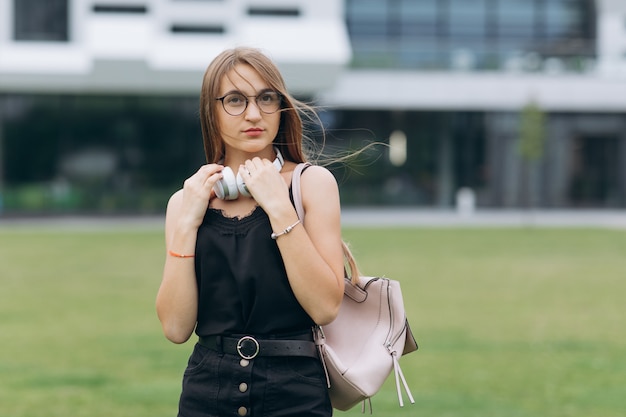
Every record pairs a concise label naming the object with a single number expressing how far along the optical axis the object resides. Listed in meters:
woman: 2.47
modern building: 34.19
